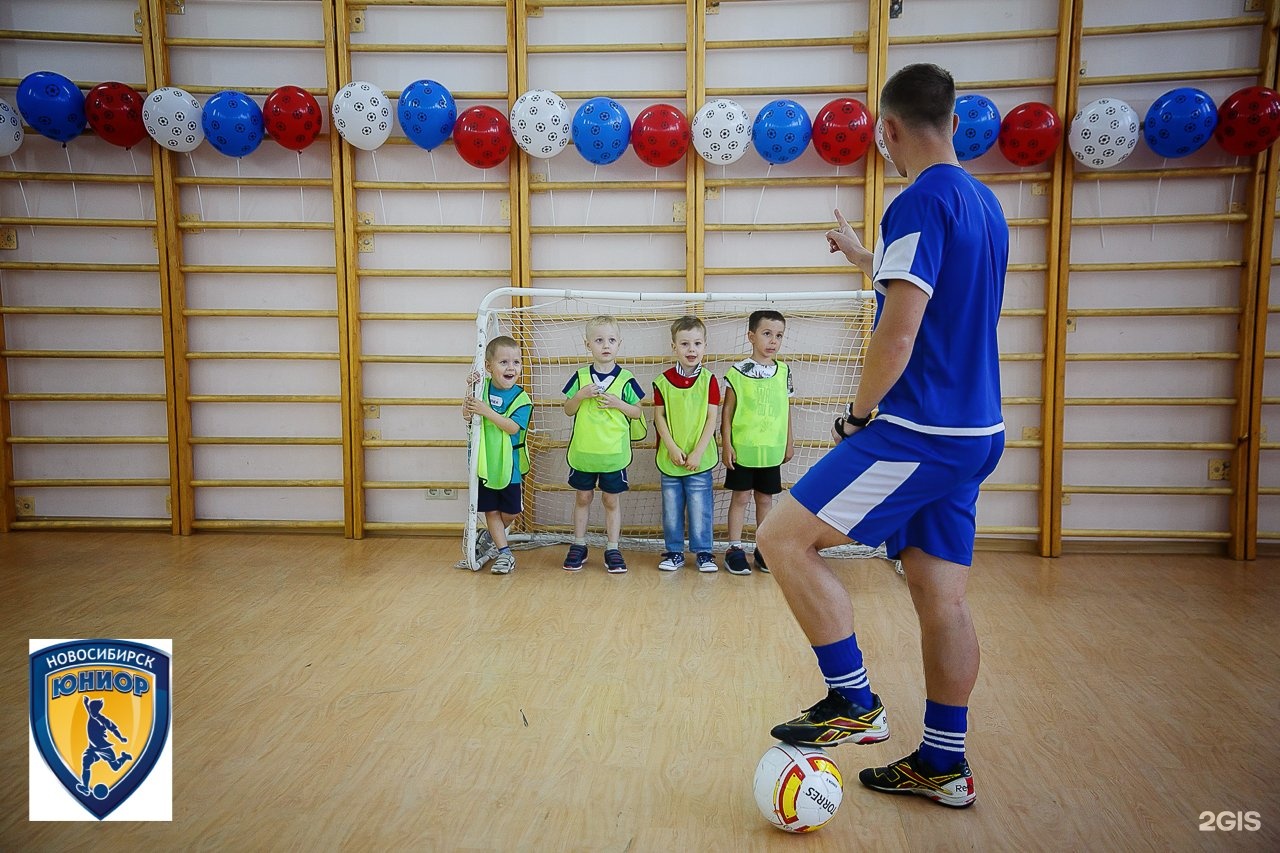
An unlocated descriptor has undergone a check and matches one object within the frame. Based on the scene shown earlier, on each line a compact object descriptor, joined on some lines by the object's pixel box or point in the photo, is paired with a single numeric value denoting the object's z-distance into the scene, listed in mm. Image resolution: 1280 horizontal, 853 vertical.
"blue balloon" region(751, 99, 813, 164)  4195
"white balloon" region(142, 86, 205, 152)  4312
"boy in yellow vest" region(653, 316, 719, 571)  4273
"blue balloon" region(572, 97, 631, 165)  4227
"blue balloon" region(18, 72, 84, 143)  4309
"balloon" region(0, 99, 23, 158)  4383
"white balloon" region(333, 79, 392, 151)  4289
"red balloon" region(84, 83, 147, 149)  4340
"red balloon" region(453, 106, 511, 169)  4293
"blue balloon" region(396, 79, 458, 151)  4266
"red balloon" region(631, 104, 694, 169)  4223
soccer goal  4645
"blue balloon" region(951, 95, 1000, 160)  4074
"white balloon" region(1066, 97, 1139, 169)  4035
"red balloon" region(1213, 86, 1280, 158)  3969
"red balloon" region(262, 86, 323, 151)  4340
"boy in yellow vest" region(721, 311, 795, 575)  4207
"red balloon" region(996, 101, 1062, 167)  4125
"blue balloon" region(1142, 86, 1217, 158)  3973
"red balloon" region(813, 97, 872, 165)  4188
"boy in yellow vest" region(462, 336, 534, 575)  4223
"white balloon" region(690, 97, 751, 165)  4219
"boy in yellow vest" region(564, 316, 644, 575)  4250
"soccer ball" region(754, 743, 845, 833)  1857
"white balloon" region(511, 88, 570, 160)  4219
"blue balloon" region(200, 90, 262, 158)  4309
